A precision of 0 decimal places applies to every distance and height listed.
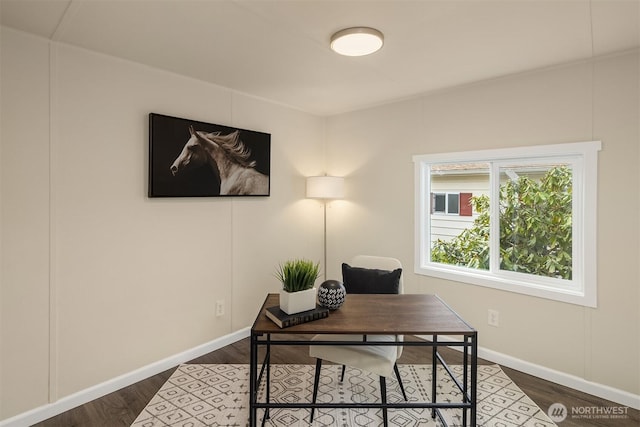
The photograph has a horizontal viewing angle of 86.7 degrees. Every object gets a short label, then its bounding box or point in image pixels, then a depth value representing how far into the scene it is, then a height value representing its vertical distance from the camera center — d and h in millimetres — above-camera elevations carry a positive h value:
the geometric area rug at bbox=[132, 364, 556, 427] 2143 -1305
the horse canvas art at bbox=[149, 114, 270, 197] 2654 +456
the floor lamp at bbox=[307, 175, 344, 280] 3725 +274
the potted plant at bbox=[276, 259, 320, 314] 1775 -416
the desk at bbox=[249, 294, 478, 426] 1642 -571
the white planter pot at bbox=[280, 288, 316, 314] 1764 -474
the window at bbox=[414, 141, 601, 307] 2547 -57
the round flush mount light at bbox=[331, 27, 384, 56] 1995 +1045
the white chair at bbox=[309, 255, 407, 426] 1938 -857
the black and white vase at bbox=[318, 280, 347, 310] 1906 -469
